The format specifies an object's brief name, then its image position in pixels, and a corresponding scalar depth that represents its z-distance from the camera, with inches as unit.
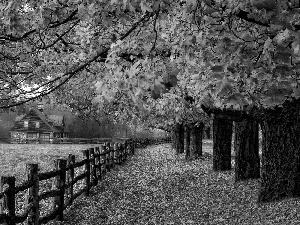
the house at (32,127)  3299.7
